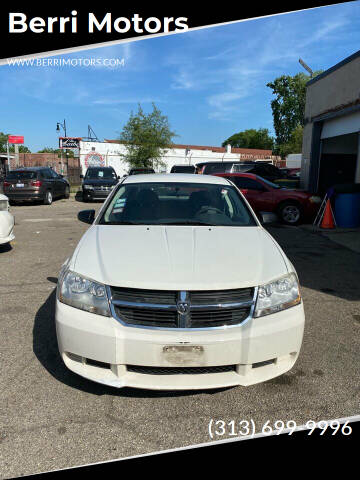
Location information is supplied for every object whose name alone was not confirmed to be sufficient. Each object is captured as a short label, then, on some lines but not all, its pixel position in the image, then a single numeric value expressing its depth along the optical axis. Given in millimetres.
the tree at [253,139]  98738
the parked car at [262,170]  17092
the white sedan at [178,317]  2312
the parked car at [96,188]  16109
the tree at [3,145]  90775
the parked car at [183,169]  20797
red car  10820
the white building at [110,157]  34031
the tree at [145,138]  29062
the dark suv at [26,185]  14734
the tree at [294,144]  58250
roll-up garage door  11031
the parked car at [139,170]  20453
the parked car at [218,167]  16672
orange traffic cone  9961
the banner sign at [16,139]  26369
